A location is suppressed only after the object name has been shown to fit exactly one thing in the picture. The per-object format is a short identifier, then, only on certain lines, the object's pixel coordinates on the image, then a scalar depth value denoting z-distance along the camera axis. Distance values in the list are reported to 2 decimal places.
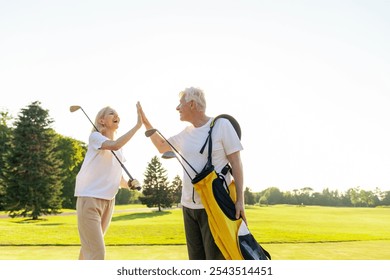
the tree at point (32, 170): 31.80
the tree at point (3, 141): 32.31
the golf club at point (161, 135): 3.65
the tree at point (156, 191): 39.19
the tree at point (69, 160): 40.59
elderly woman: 3.86
